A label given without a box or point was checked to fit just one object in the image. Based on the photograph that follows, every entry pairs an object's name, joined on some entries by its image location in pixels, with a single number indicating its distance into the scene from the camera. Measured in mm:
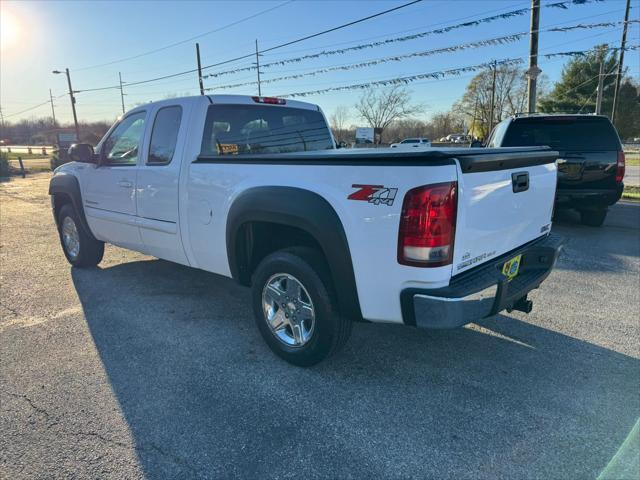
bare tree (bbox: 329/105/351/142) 55931
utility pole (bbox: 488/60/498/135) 49188
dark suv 6867
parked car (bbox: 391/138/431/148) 37725
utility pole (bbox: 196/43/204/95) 32050
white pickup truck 2328
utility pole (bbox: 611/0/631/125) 19547
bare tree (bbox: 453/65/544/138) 58719
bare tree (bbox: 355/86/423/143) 64750
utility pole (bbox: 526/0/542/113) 12789
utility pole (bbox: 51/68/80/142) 48056
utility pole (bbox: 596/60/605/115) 22322
